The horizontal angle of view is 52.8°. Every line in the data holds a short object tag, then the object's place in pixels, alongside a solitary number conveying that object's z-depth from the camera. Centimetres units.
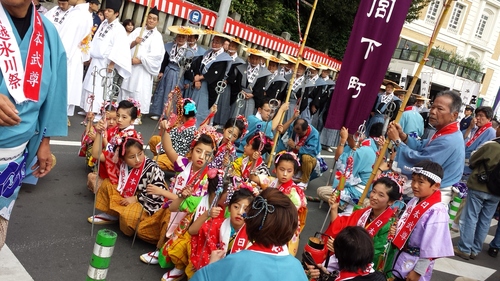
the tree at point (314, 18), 1858
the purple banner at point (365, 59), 426
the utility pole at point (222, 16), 1219
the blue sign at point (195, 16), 1109
